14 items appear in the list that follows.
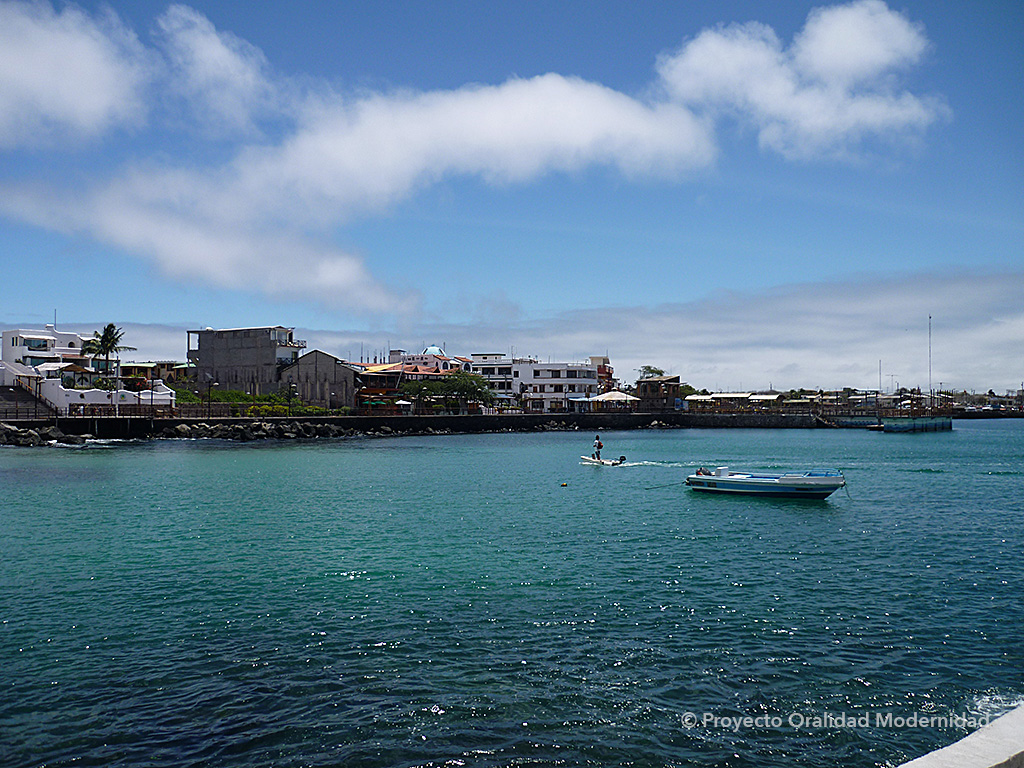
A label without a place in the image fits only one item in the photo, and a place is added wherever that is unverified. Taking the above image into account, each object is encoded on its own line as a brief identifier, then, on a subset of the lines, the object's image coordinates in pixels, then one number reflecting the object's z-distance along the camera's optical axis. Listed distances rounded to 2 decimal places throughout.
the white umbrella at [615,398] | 122.12
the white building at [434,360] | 136.75
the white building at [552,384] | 131.75
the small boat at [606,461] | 53.91
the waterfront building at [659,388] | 136.75
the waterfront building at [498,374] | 135.88
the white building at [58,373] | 80.88
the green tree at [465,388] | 113.38
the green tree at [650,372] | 176.12
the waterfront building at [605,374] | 145.39
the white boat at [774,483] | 34.34
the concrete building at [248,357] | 111.06
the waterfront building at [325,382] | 107.38
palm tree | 92.12
